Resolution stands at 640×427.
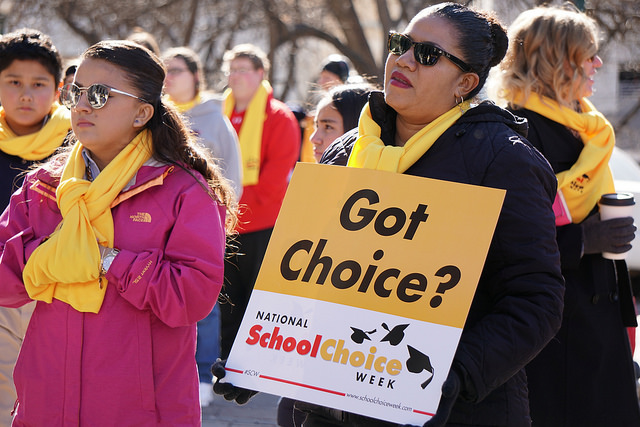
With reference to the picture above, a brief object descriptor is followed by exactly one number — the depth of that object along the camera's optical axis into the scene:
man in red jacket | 6.67
